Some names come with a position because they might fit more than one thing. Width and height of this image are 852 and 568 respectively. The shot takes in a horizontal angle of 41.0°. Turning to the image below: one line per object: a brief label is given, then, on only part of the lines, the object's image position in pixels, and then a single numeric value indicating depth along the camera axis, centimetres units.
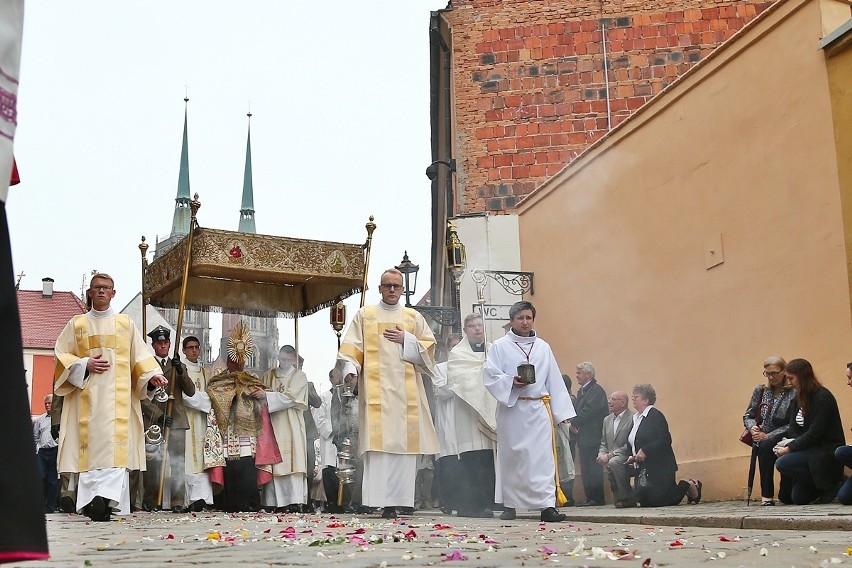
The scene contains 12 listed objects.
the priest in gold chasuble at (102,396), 895
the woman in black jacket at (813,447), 823
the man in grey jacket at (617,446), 1062
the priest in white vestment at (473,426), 1079
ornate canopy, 1209
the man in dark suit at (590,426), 1172
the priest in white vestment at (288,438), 1185
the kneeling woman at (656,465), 1007
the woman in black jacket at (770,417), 875
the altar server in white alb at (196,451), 1136
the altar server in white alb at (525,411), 878
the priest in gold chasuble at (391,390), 934
